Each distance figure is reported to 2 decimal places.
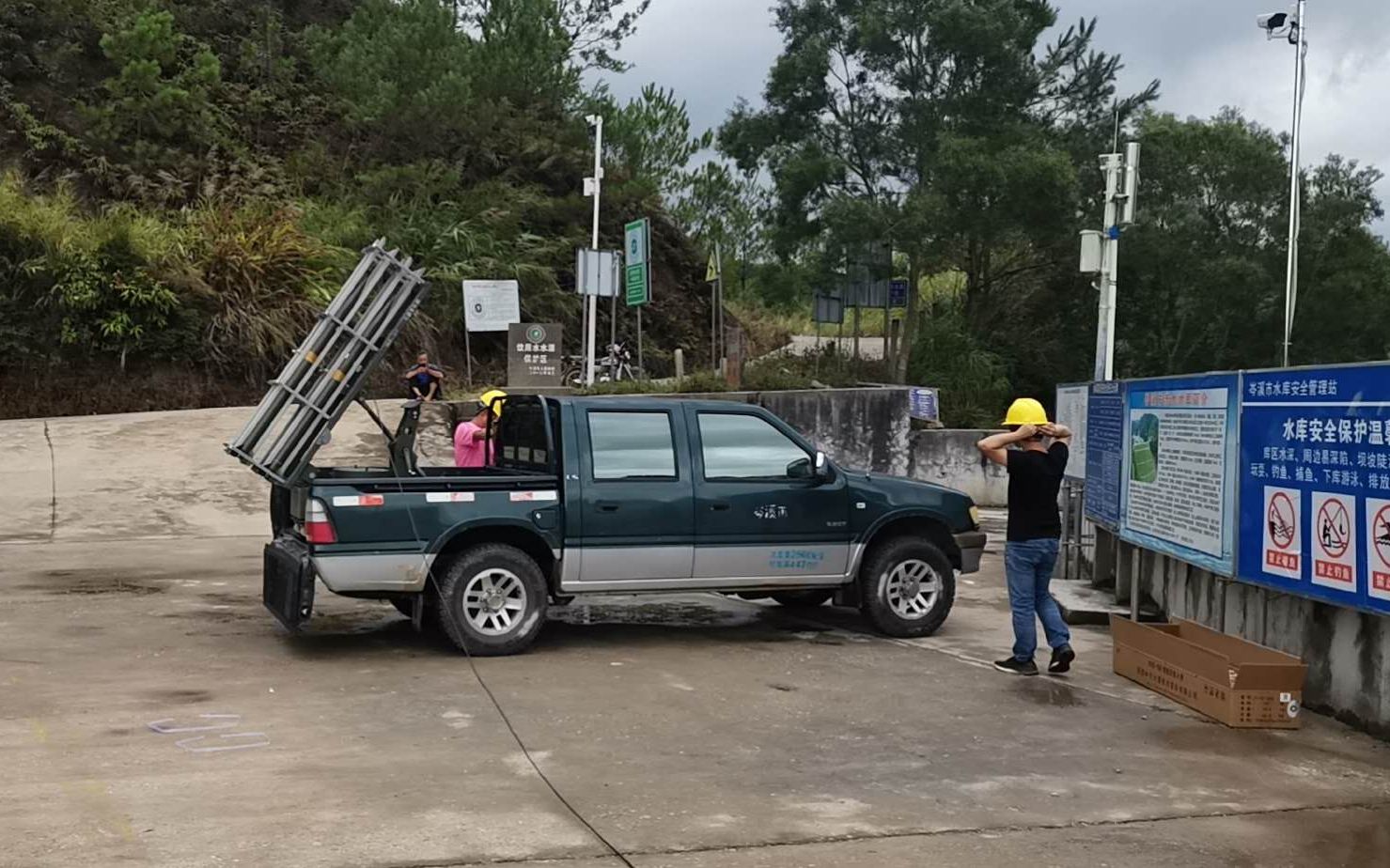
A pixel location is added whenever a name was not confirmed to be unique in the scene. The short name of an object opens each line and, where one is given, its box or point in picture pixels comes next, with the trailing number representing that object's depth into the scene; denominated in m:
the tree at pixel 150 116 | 26.31
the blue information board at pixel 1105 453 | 10.55
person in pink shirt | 10.86
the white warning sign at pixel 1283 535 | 7.60
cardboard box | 7.42
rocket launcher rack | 8.73
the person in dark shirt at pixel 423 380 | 18.92
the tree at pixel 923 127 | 22.80
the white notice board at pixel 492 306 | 22.77
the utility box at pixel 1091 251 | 18.59
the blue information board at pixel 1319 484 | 6.91
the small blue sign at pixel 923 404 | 20.31
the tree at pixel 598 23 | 31.70
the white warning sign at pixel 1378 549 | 6.80
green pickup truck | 8.56
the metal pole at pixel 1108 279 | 18.22
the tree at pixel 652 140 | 31.88
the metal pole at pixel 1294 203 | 27.02
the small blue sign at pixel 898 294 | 24.05
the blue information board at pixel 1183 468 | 8.41
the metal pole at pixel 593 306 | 22.58
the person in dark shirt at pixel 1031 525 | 8.53
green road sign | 22.22
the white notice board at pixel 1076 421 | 12.11
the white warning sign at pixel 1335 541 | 7.09
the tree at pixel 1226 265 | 28.52
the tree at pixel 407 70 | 26.64
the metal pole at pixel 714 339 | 26.20
